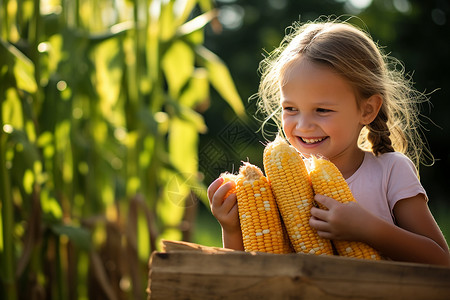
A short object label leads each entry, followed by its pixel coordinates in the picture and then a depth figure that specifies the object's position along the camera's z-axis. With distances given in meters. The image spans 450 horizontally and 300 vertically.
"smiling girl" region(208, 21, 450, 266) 1.18
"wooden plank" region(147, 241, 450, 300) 0.91
